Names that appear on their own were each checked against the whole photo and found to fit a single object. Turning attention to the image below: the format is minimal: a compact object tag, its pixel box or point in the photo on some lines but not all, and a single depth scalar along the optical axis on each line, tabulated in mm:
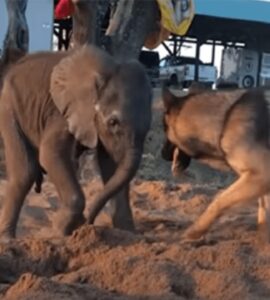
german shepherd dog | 7863
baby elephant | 7129
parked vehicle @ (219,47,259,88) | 43438
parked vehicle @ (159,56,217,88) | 39875
